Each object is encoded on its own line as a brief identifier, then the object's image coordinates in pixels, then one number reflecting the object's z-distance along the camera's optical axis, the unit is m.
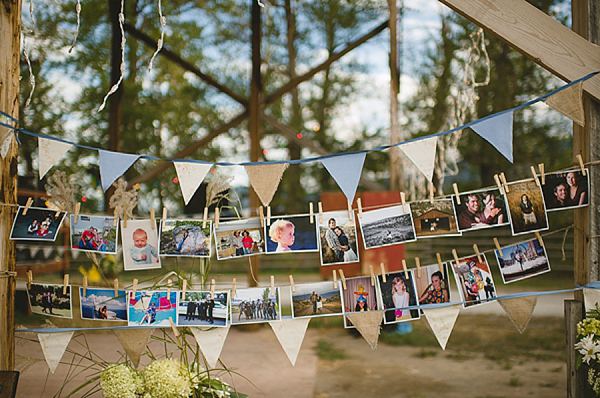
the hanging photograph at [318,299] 2.17
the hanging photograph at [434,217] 2.14
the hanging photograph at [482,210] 2.12
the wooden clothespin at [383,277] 2.14
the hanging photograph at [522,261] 2.12
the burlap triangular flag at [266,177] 2.13
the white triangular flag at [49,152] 2.02
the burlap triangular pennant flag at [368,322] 2.11
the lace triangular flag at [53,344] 2.04
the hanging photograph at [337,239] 2.19
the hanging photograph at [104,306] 2.14
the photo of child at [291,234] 2.18
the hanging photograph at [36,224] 2.05
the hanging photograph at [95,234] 2.13
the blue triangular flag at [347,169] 2.05
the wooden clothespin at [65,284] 2.10
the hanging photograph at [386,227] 2.13
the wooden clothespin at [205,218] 2.09
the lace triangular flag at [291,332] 2.12
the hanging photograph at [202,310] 2.11
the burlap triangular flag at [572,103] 1.92
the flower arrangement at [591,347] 1.89
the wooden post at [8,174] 2.02
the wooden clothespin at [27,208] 2.04
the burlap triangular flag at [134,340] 2.07
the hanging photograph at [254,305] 2.15
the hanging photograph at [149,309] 2.12
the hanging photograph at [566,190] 2.07
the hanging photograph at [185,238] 2.14
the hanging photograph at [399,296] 2.18
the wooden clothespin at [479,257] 2.17
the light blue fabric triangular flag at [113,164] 1.97
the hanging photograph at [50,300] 2.13
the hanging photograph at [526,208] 2.08
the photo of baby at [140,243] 2.15
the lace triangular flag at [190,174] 2.09
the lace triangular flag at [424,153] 2.04
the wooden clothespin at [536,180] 2.08
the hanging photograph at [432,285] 2.18
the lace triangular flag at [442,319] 2.10
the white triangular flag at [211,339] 2.09
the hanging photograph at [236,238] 2.21
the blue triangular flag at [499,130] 1.98
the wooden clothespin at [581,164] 2.05
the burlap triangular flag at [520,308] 2.05
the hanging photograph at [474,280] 2.15
